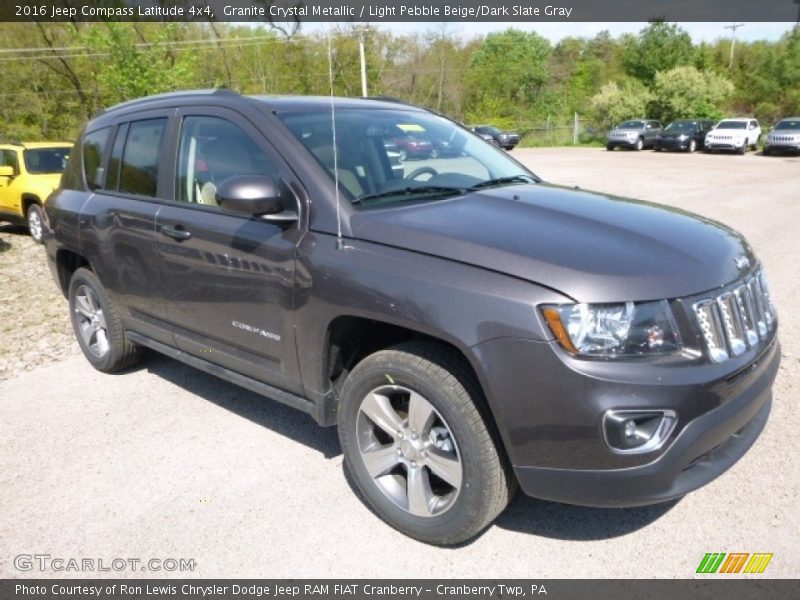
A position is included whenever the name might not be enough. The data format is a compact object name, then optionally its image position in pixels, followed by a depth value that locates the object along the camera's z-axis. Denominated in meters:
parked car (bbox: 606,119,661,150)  35.00
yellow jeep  10.40
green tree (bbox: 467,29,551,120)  53.09
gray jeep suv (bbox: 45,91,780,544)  2.26
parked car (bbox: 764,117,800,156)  28.78
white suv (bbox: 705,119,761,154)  30.64
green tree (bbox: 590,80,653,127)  41.72
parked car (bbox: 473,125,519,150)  31.98
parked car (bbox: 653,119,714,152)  32.53
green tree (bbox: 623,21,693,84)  47.94
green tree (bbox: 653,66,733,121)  40.47
